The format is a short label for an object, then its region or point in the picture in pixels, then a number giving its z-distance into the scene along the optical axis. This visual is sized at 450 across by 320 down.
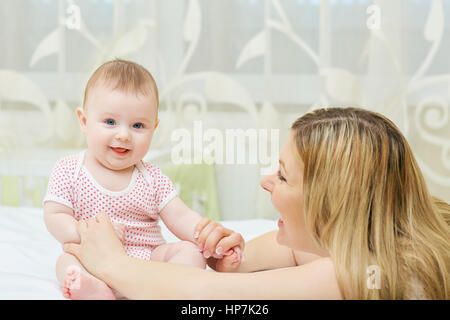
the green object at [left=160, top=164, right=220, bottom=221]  2.11
